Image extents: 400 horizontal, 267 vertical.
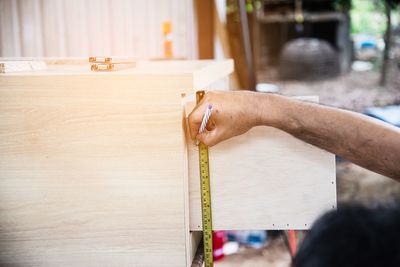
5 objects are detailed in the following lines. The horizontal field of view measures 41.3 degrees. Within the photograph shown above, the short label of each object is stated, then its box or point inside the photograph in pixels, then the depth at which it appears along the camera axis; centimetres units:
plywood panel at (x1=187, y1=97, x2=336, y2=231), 151
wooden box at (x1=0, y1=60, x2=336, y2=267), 143
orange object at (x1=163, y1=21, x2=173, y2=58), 474
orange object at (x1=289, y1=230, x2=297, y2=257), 381
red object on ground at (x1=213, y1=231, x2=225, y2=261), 438
